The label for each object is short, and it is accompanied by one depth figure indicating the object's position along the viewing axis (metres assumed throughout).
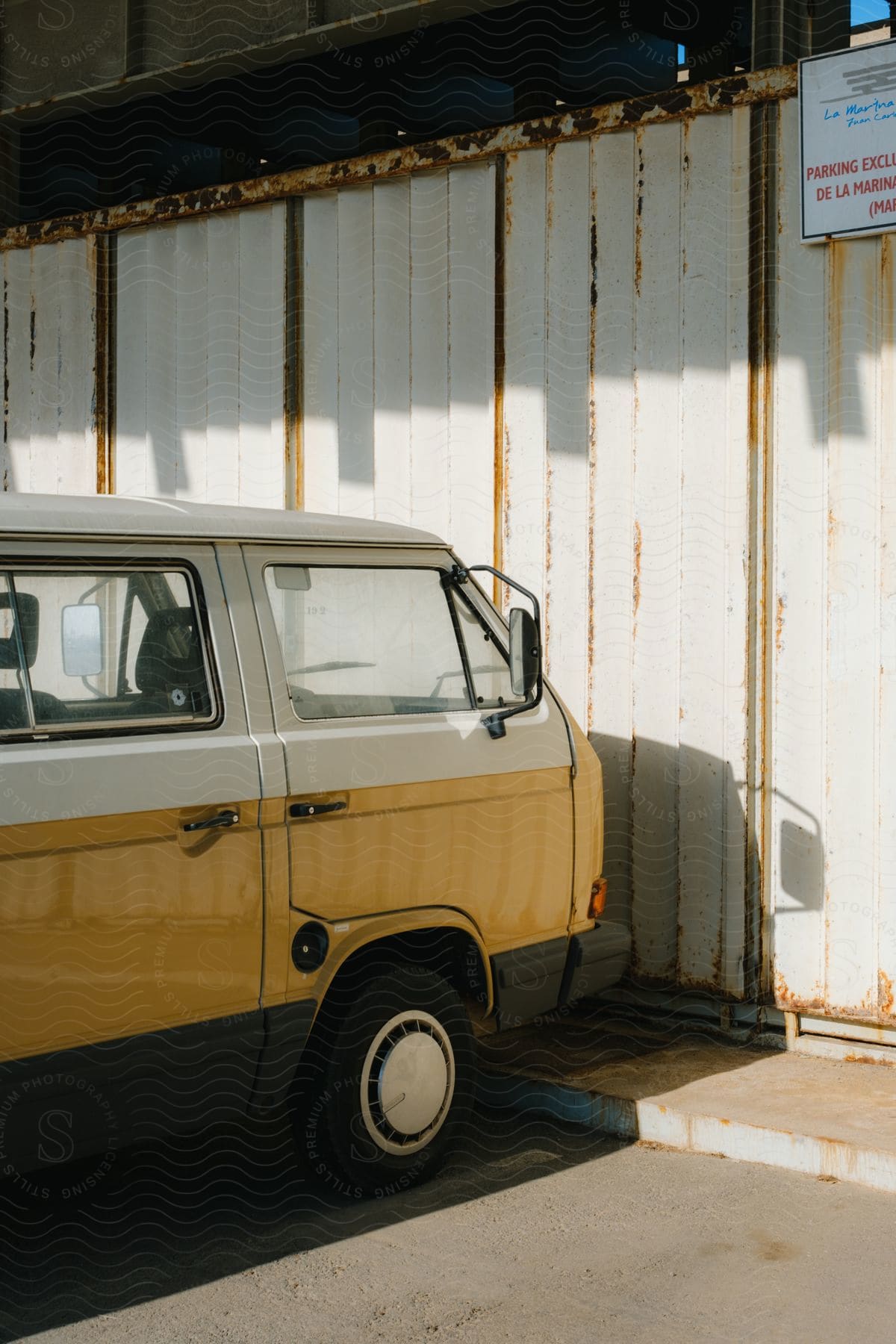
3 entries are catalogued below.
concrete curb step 4.77
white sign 5.64
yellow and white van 3.74
